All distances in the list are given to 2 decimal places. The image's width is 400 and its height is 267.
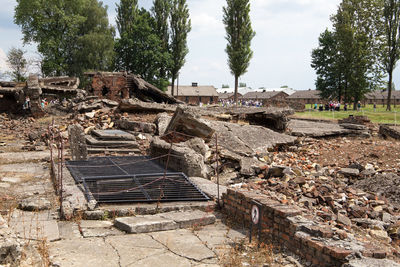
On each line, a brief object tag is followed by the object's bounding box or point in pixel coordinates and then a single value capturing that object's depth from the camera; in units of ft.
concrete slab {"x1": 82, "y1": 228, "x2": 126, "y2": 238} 16.82
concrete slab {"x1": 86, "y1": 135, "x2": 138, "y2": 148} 42.09
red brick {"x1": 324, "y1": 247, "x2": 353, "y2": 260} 12.51
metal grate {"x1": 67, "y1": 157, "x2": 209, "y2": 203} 22.24
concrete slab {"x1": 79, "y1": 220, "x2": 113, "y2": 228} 18.29
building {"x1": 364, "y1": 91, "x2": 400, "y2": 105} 255.29
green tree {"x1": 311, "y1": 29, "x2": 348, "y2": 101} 138.92
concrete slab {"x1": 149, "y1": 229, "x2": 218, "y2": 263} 14.82
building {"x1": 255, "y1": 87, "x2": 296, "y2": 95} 298.35
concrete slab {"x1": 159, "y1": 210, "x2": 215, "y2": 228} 18.67
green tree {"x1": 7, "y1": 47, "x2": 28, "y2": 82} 144.36
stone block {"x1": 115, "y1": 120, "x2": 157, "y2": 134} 49.00
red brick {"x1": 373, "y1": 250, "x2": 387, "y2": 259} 12.73
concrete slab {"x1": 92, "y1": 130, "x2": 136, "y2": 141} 44.06
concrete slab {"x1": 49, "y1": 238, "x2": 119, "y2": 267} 13.57
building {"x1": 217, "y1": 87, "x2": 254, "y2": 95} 309.26
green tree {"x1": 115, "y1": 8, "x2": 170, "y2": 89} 130.41
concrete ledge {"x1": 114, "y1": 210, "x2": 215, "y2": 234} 17.44
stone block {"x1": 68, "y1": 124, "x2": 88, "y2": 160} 34.09
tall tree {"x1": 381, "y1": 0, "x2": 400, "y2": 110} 122.72
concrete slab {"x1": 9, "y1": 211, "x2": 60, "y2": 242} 15.83
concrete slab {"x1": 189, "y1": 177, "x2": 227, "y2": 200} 23.77
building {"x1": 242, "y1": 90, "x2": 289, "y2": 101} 273.54
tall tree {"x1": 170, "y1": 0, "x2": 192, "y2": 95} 138.62
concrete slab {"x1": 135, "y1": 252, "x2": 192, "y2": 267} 13.80
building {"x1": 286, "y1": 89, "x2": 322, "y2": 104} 262.47
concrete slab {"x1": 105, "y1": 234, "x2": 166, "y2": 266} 14.16
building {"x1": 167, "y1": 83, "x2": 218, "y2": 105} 239.91
